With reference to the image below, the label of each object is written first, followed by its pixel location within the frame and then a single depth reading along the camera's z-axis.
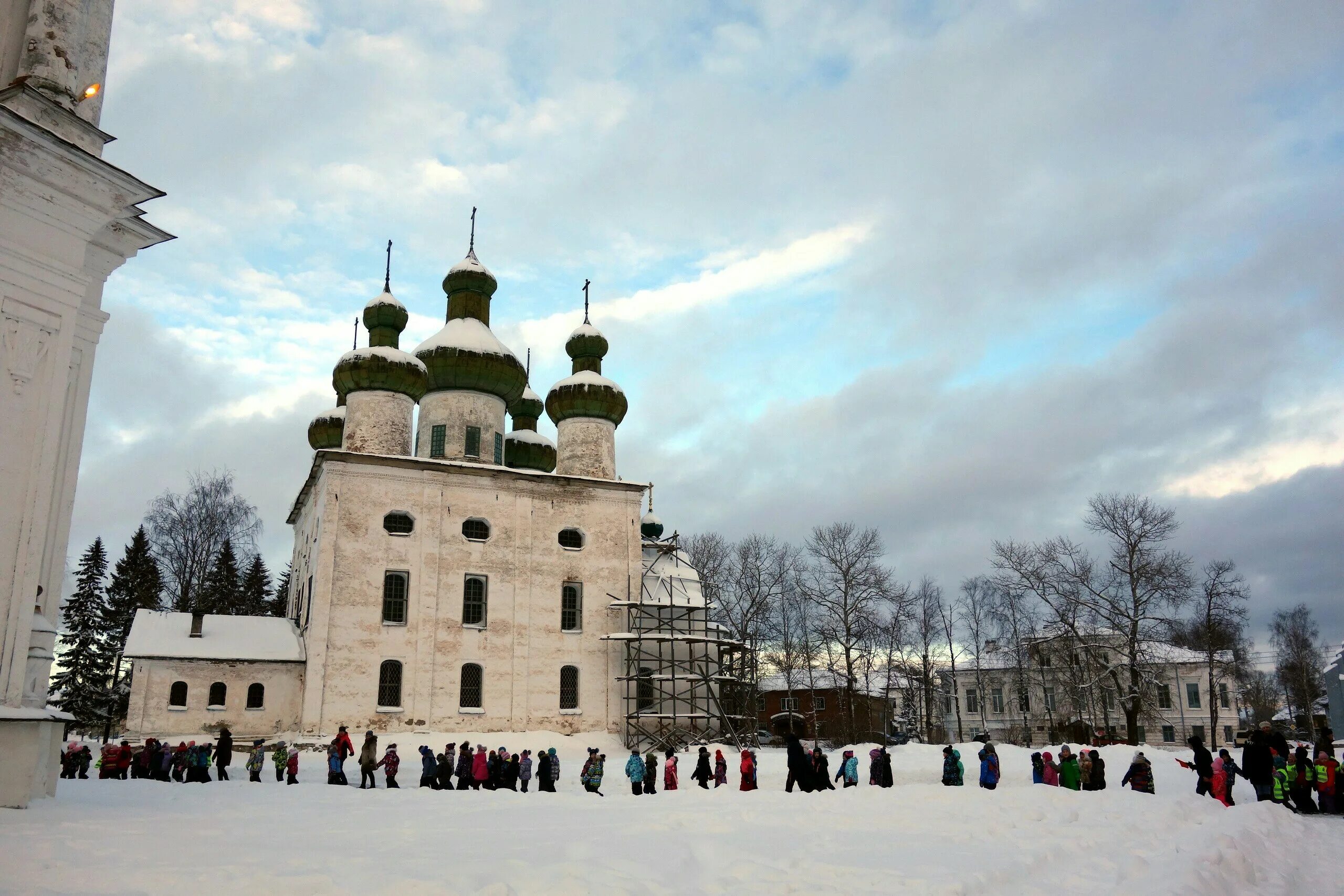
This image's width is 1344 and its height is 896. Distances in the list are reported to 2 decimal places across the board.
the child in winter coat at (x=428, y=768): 18.55
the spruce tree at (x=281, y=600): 47.25
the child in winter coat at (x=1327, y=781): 15.05
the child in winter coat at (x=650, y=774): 17.45
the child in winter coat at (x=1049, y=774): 17.84
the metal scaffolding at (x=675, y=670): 29.27
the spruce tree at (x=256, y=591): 46.06
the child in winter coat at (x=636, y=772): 17.30
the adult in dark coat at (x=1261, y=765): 15.00
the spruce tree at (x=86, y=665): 36.59
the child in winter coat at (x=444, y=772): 18.33
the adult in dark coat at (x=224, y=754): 19.67
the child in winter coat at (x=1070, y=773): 16.92
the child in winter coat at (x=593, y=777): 17.19
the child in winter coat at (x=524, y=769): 18.89
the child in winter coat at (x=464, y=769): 18.50
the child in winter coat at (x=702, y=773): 18.86
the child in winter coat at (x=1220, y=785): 15.38
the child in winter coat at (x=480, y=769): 18.70
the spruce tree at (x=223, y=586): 41.03
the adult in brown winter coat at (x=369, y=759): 18.02
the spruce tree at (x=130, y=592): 38.38
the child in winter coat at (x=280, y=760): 19.84
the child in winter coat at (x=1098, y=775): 17.33
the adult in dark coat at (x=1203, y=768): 15.83
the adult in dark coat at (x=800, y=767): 15.11
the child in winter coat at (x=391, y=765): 18.33
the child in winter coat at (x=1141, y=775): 16.53
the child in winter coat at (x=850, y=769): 17.39
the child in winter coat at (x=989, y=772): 16.08
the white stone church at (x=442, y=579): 26.33
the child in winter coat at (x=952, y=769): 17.00
